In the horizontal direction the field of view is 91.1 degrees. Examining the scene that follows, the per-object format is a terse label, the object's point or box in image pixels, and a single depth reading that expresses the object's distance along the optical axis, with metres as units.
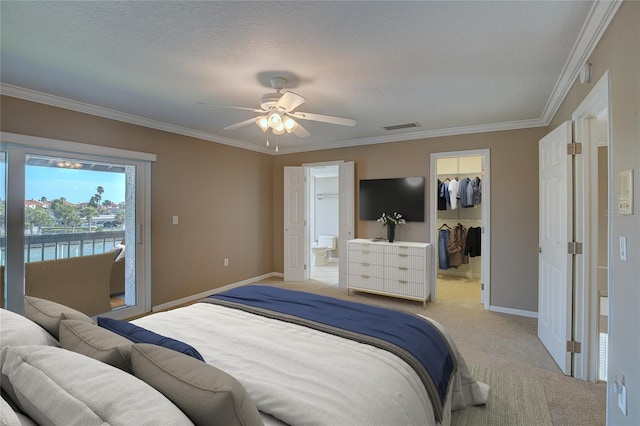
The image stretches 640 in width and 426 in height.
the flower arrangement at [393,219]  4.62
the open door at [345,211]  5.10
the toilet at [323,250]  7.14
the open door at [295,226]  5.61
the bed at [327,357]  1.14
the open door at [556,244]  2.51
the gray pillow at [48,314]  1.37
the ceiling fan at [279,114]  2.59
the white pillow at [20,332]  1.15
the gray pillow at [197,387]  0.83
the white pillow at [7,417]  0.70
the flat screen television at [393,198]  4.59
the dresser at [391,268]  4.21
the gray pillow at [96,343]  1.08
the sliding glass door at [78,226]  2.92
